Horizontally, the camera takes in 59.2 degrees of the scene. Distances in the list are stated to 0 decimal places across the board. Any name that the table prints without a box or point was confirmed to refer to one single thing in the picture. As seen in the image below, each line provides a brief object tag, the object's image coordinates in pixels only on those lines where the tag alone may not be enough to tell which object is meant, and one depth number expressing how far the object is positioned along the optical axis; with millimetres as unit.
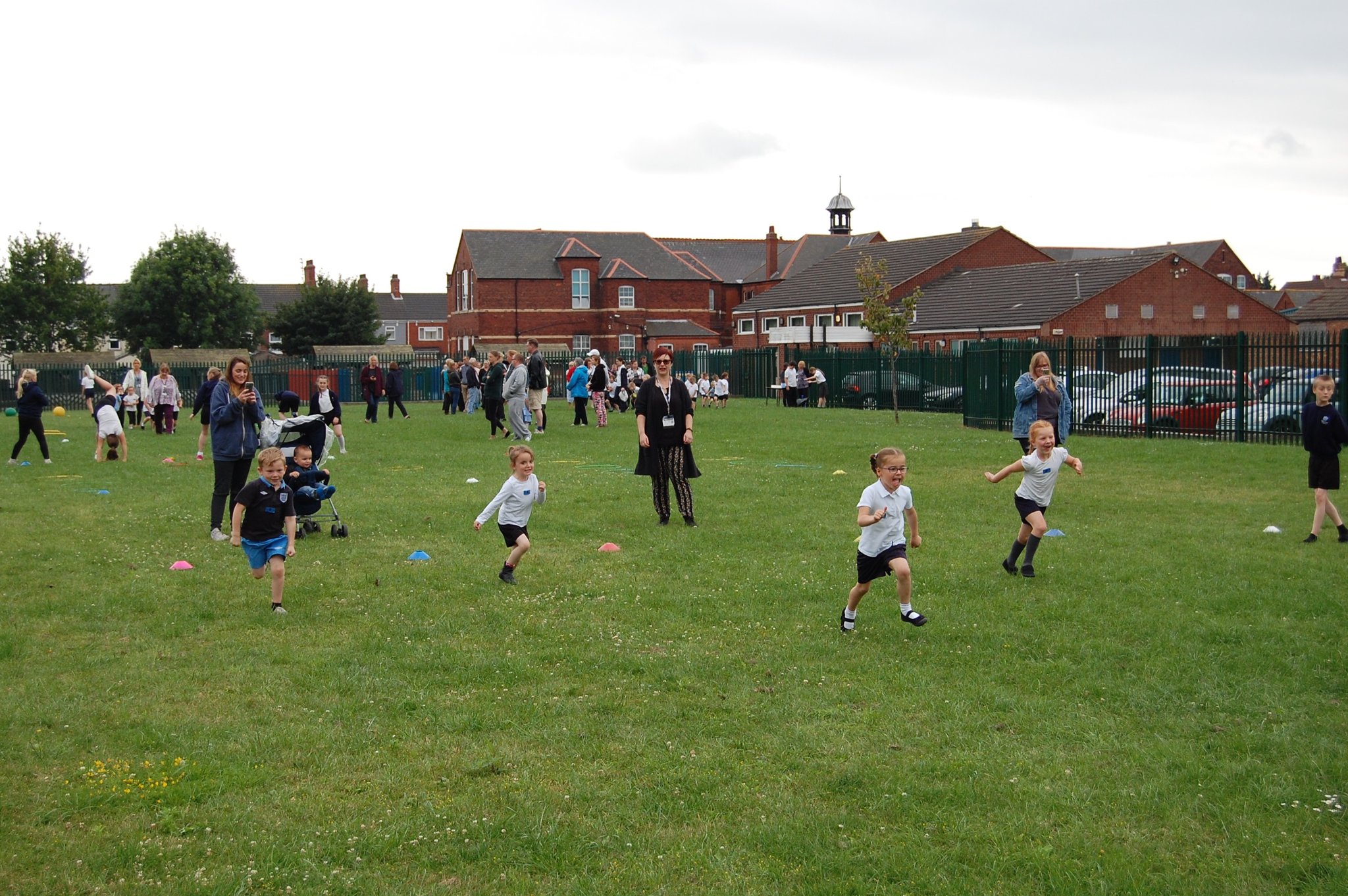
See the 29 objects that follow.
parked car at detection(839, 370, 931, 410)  39219
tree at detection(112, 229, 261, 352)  68438
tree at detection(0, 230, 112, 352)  64312
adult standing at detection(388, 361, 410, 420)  33312
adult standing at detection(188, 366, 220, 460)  19808
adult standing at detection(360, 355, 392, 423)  31516
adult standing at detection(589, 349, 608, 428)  28797
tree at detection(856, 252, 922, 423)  33469
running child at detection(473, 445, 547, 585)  9646
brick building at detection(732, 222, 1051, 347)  60469
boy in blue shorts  8602
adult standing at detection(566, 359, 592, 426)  29031
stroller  11500
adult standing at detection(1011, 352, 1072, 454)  14602
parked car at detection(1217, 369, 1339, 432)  22844
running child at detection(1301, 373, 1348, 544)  11508
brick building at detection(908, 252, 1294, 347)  49062
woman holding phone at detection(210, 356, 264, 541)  11500
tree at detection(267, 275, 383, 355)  73250
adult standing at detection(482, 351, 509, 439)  25969
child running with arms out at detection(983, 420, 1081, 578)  9703
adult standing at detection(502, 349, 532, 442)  22312
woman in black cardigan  12367
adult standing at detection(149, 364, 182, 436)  27203
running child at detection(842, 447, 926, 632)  7980
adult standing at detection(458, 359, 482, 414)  34375
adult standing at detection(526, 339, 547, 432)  24891
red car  23969
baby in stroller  11250
